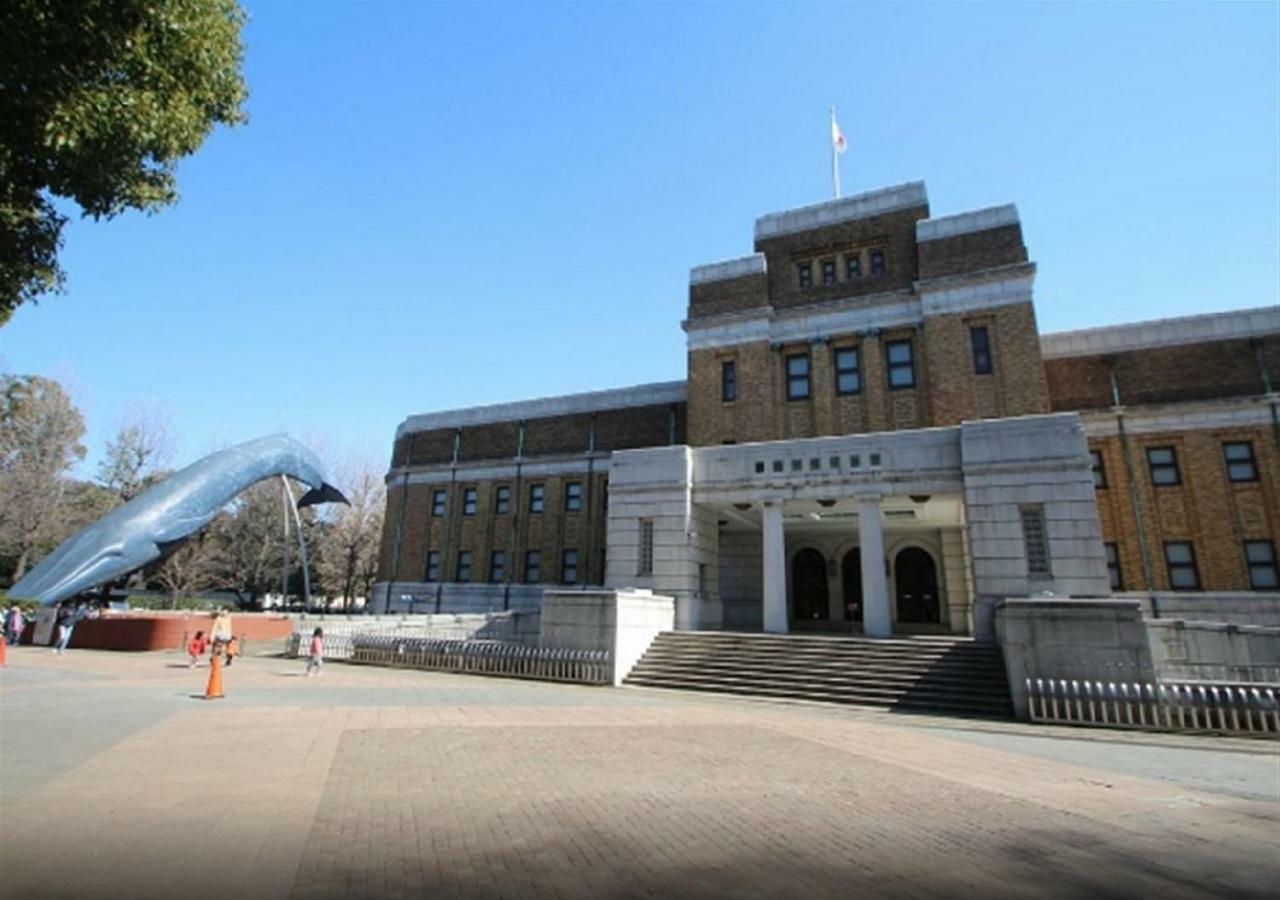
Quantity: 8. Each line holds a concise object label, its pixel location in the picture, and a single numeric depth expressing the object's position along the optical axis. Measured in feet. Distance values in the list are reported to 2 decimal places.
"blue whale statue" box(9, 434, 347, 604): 79.30
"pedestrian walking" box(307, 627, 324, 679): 58.85
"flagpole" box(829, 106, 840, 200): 94.70
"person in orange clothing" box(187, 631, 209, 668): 64.23
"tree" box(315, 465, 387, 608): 168.14
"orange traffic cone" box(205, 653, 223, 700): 43.27
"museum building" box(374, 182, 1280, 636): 61.62
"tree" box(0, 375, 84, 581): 124.67
